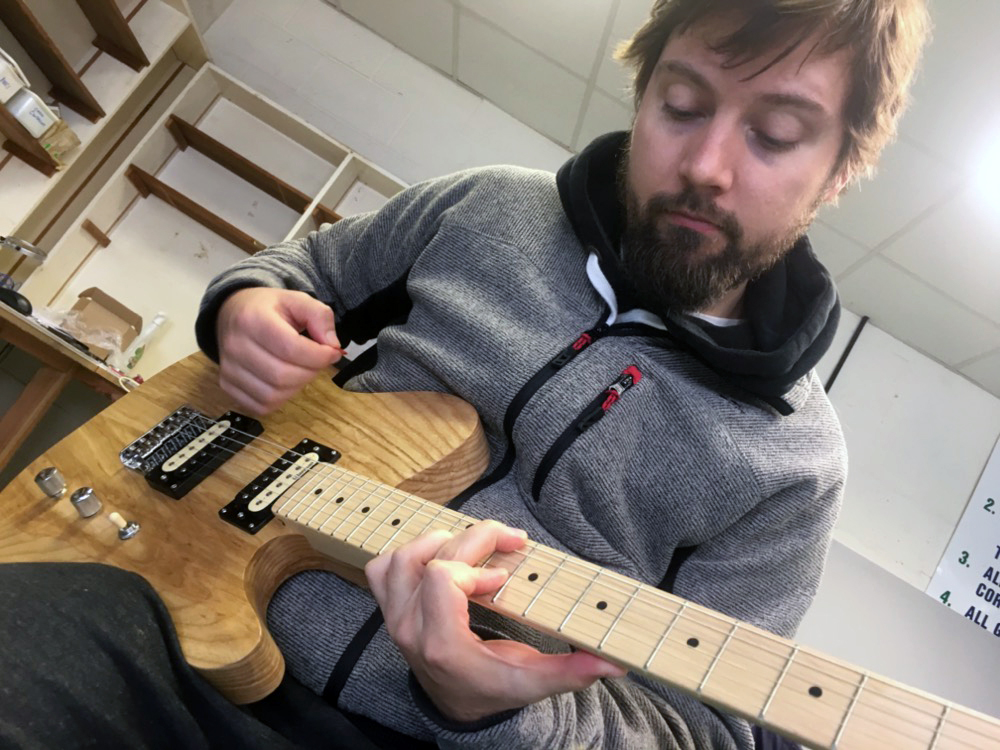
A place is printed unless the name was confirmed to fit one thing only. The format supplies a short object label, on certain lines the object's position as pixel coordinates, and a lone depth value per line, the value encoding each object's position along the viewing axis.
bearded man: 0.76
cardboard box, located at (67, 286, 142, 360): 1.64
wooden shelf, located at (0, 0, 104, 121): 1.41
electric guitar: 0.44
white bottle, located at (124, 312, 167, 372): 1.70
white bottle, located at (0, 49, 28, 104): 1.38
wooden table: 1.35
